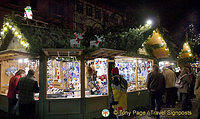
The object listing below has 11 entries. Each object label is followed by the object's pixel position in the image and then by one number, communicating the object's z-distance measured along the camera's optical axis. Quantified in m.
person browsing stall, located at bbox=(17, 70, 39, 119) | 4.85
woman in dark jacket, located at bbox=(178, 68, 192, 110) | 7.06
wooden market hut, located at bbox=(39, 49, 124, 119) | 6.00
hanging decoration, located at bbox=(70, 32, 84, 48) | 6.04
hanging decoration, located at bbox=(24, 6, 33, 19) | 8.18
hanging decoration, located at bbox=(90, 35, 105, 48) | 6.31
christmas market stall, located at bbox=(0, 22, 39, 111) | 7.00
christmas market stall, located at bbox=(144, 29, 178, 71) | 8.65
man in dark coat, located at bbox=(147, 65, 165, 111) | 5.89
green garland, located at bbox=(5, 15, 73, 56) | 5.99
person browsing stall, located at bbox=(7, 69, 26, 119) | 5.80
